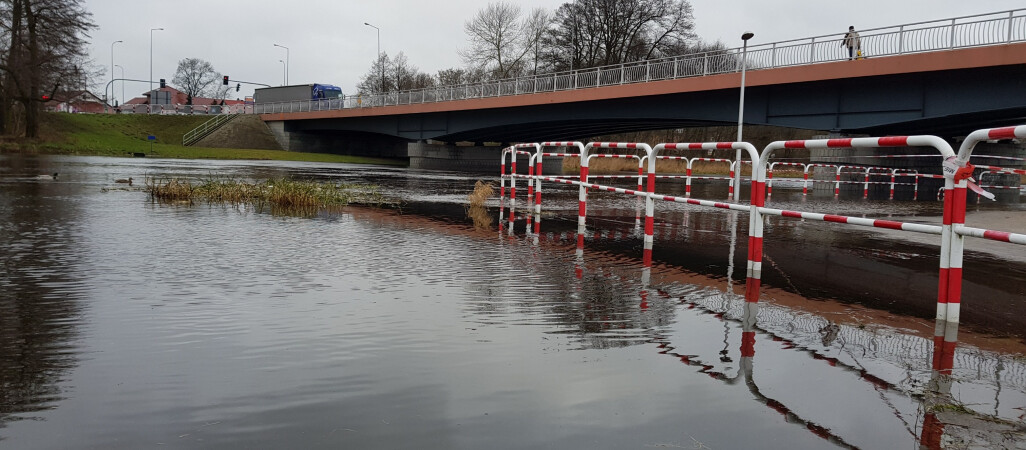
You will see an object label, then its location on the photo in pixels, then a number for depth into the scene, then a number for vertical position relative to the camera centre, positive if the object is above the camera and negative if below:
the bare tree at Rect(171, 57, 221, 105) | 121.88 +13.28
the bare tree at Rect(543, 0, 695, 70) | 66.62 +12.20
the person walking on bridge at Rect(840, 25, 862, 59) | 28.42 +5.09
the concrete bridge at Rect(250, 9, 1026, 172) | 26.03 +3.80
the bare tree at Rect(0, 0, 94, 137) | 48.41 +6.65
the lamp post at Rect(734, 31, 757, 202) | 22.36 +4.68
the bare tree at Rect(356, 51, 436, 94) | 89.25 +10.59
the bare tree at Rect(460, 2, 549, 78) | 73.62 +12.20
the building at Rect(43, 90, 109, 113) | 53.09 +4.26
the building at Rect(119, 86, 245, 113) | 87.56 +10.61
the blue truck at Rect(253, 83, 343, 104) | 74.38 +7.14
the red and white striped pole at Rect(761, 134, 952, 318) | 5.64 +0.36
